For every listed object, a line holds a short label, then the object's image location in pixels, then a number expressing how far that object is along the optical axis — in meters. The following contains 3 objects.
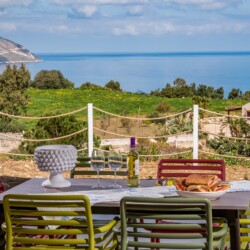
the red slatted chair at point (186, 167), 4.39
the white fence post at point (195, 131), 7.89
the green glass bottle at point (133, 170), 3.88
